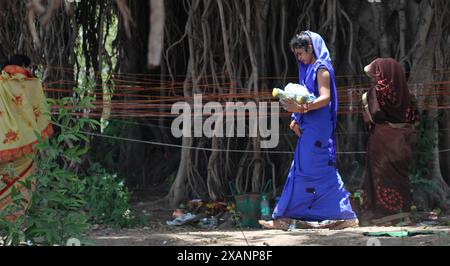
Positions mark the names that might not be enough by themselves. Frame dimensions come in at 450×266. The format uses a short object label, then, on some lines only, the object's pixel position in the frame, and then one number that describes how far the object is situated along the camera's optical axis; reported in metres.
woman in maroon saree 11.66
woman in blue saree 10.67
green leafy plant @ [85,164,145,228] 12.37
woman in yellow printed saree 11.05
